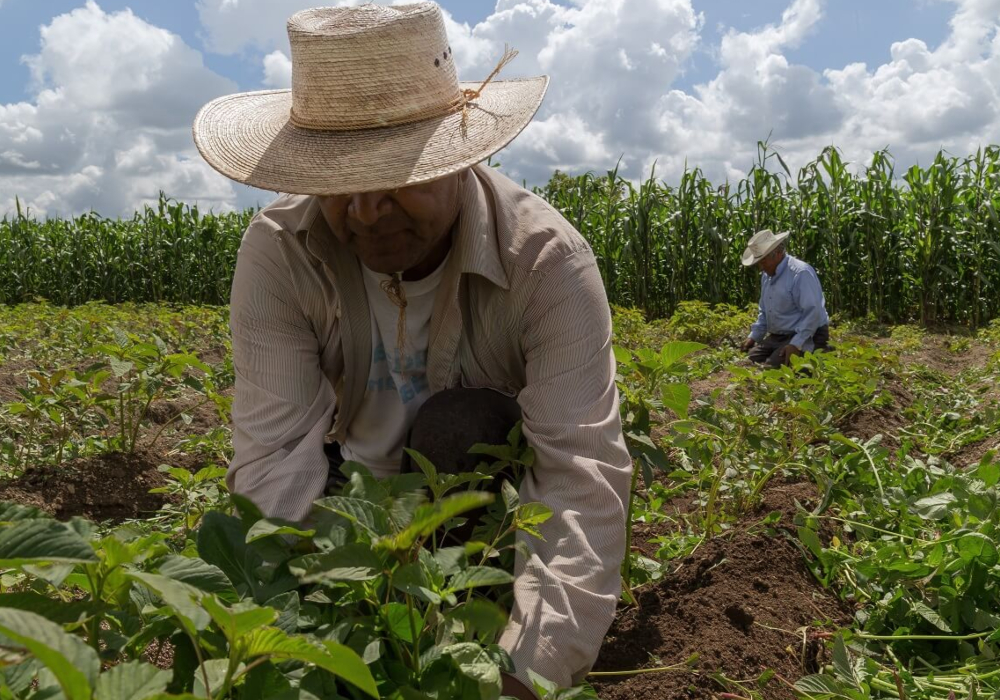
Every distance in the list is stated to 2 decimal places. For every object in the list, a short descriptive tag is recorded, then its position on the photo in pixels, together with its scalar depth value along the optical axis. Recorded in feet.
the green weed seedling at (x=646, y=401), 6.67
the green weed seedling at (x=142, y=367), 10.25
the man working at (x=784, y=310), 24.67
